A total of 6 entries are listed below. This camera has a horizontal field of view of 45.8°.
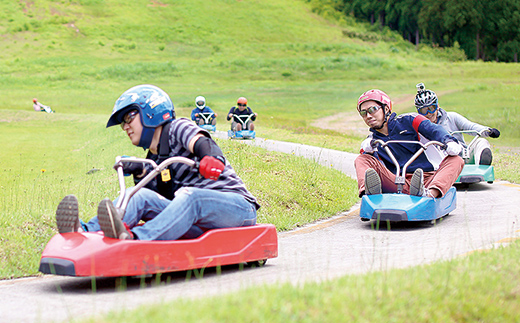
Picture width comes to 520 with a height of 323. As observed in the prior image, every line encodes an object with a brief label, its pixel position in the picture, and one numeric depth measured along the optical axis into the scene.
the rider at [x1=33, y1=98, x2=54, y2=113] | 33.66
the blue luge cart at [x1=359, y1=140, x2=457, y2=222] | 7.97
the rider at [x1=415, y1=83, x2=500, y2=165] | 11.52
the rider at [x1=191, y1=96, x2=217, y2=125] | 24.14
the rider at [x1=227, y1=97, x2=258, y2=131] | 22.46
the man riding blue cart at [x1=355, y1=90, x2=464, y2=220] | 8.38
